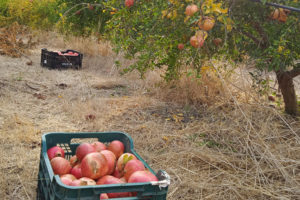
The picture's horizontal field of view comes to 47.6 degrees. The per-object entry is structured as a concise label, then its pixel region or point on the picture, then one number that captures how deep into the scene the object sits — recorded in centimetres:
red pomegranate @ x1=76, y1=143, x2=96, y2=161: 198
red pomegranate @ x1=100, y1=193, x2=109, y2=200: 169
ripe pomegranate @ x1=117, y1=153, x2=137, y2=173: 200
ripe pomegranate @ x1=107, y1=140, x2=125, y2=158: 218
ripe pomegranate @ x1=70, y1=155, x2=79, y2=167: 208
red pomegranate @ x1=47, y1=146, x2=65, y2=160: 204
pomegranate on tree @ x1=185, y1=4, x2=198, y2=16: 200
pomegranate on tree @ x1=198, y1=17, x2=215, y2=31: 201
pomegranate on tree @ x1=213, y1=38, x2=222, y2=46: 325
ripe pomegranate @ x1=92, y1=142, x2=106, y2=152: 213
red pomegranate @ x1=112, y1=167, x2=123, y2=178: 198
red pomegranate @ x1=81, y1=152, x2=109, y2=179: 183
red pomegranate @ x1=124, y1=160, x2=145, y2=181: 187
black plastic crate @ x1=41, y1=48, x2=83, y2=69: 609
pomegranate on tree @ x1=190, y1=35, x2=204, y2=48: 208
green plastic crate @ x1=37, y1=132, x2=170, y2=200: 158
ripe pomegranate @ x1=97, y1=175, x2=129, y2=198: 174
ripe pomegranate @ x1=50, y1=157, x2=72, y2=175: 193
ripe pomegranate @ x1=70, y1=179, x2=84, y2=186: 172
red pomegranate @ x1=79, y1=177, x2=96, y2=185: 173
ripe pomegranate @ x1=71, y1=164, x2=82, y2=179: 193
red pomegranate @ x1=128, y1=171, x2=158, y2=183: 173
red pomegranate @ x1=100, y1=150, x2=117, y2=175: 195
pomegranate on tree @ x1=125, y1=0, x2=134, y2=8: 307
